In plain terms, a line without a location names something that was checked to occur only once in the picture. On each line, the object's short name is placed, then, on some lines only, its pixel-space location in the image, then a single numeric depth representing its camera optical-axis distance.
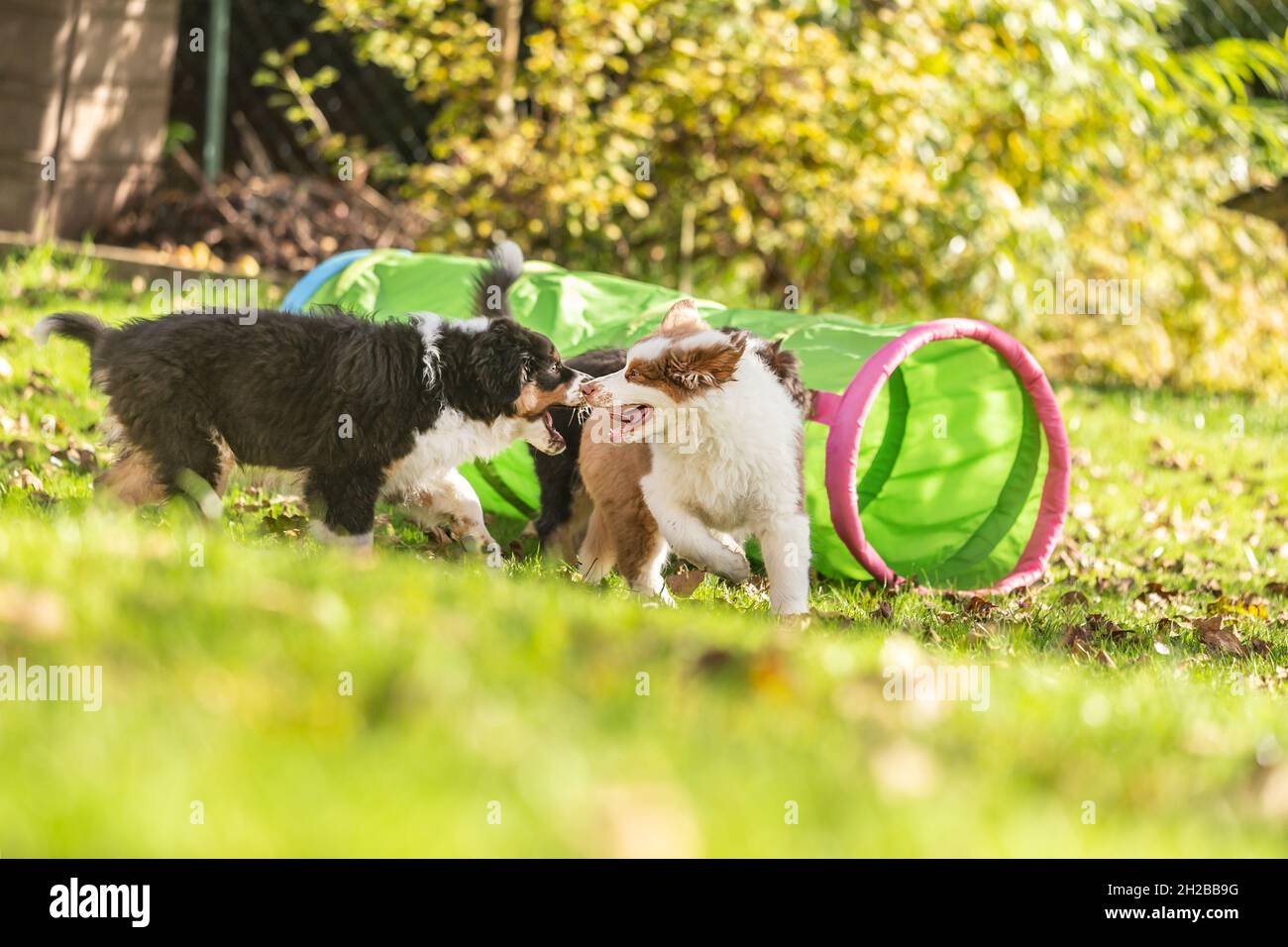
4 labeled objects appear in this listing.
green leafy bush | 10.09
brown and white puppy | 4.86
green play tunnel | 6.19
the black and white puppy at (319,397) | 4.80
